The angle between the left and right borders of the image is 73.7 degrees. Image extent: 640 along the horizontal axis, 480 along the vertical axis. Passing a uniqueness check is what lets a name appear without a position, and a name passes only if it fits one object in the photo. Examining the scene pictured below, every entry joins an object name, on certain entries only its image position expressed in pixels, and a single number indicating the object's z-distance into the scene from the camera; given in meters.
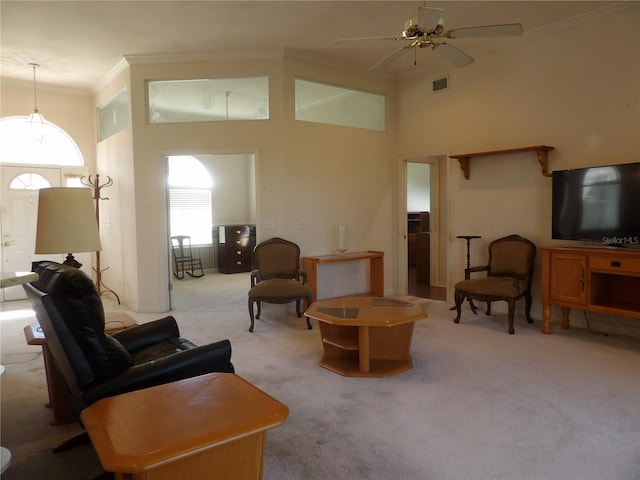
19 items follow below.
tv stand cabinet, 3.60
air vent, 5.45
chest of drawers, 8.70
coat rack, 5.78
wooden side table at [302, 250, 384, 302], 5.17
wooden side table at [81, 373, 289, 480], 1.21
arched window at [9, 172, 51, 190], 6.09
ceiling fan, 2.80
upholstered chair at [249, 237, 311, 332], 4.92
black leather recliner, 1.68
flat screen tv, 3.71
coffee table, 3.14
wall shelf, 4.43
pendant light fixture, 6.01
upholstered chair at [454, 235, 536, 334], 4.21
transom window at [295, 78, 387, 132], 5.36
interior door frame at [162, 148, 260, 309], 5.16
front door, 6.00
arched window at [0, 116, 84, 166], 6.02
